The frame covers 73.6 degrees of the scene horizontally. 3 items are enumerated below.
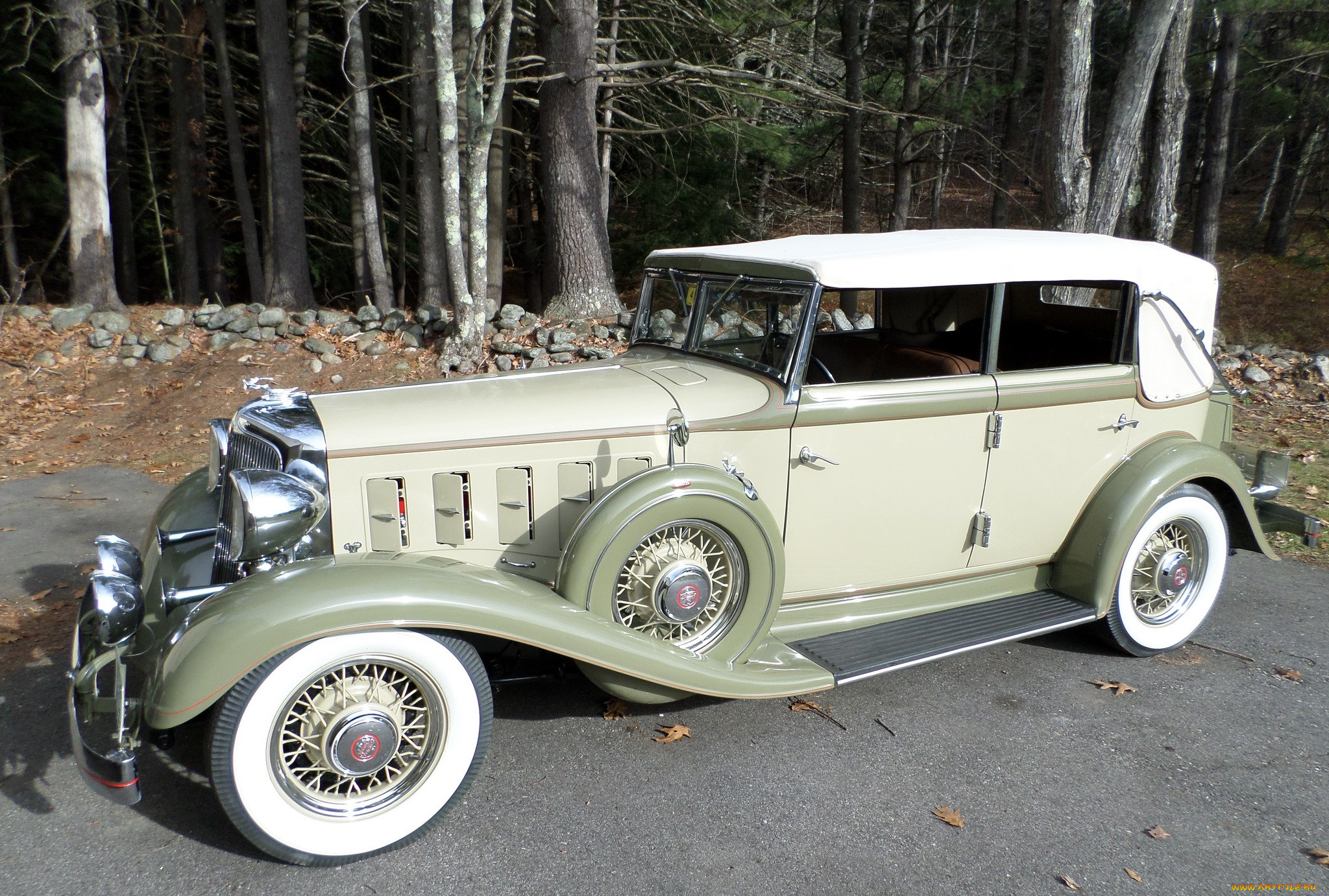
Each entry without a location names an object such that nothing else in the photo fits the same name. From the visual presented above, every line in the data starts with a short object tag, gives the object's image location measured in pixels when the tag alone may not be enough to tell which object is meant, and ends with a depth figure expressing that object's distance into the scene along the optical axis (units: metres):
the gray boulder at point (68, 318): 10.73
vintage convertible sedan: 2.87
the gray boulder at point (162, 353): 10.22
